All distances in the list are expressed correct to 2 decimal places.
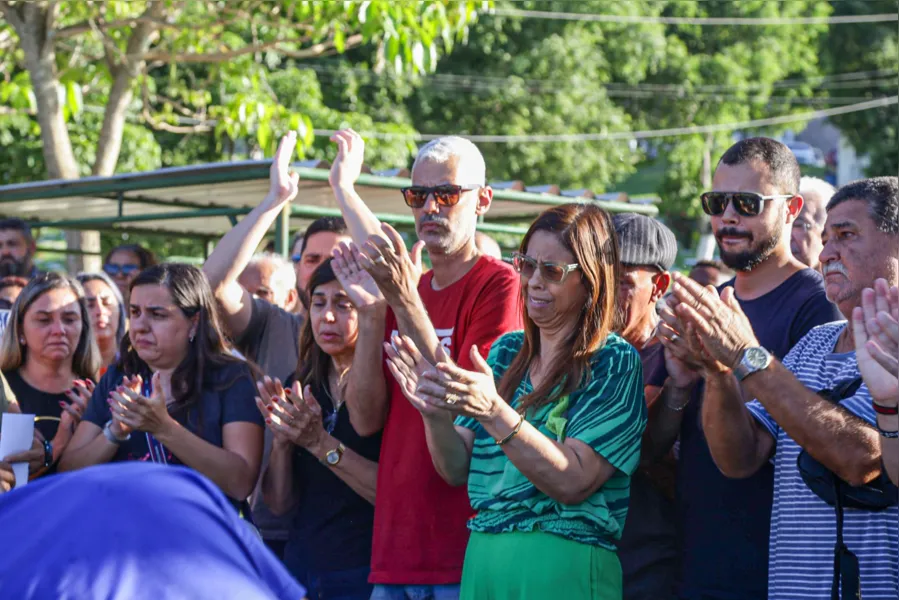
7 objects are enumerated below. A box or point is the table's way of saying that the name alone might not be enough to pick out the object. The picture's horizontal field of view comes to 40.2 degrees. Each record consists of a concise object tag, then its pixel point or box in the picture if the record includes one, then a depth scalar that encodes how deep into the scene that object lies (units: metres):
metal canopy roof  8.11
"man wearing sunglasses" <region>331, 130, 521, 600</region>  3.83
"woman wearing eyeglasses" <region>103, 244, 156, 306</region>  7.84
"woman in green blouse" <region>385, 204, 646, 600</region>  3.29
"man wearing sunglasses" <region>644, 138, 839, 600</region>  3.79
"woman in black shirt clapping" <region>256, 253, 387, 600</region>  4.14
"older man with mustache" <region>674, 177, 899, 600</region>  3.23
